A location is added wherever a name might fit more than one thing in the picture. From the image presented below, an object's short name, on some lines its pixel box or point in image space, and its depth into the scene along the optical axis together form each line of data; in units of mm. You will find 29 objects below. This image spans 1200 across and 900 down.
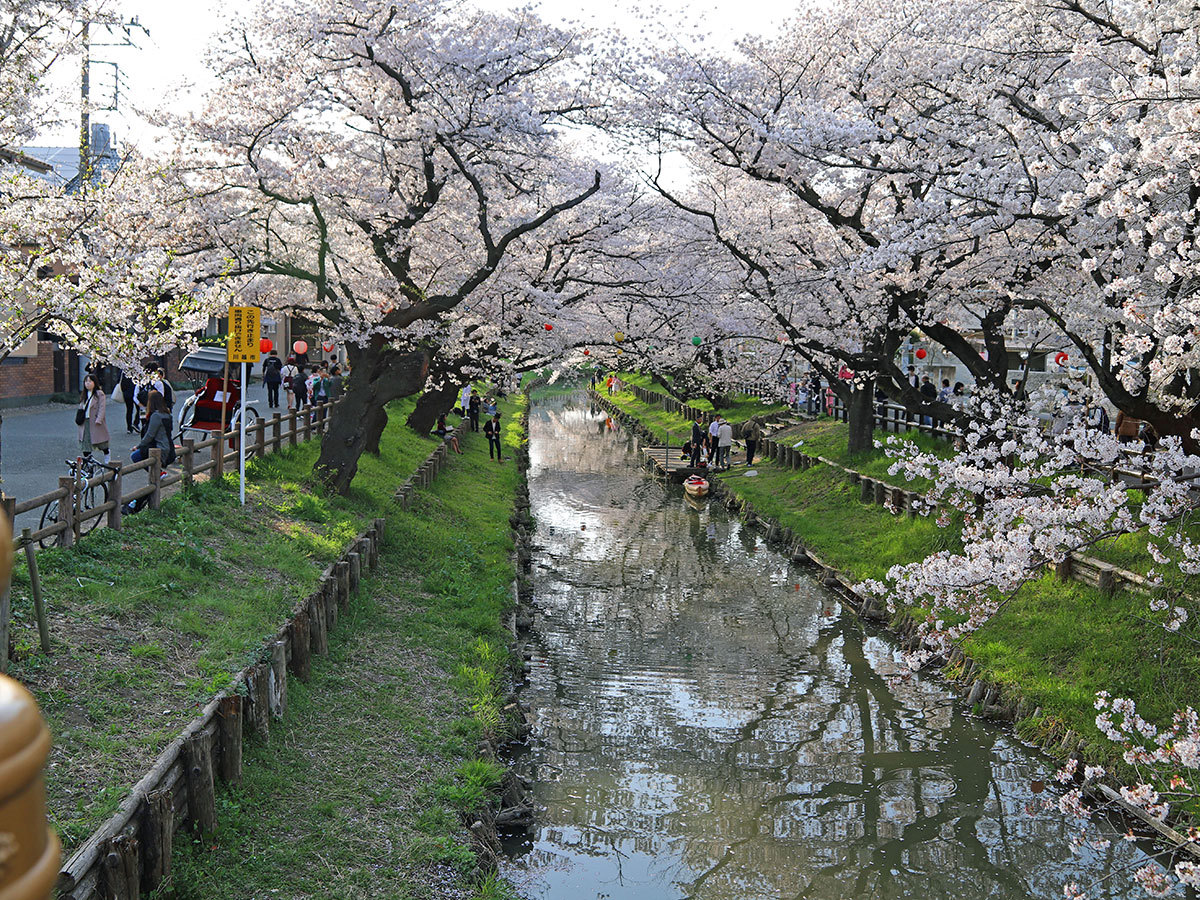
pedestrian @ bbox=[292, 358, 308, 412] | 28620
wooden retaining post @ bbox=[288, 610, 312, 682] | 9562
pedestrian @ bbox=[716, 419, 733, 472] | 32000
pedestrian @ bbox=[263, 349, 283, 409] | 28372
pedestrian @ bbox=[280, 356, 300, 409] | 29383
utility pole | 9734
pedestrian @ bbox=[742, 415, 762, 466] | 32031
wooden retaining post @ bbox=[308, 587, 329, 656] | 10375
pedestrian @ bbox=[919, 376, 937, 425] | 25797
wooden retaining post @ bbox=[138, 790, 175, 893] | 5703
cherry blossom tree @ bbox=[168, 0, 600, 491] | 15219
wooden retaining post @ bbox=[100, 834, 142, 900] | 5234
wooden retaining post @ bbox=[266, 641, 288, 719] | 8445
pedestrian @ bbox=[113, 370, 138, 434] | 20914
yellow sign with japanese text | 13062
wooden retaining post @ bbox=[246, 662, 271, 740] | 7941
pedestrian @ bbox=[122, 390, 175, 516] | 13180
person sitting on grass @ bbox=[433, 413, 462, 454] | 29016
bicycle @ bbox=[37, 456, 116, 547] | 10305
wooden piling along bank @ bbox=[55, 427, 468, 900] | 5234
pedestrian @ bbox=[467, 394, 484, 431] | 37688
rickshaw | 15945
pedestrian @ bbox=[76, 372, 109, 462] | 13916
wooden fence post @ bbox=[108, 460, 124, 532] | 10656
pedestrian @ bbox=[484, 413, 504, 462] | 31188
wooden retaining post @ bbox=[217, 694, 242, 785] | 7133
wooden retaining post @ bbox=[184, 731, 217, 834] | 6484
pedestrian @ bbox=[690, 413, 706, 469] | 31688
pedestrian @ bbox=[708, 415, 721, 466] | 31922
